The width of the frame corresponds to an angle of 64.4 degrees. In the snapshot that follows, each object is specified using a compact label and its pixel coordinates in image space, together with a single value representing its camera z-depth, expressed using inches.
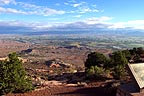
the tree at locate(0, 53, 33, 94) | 500.8
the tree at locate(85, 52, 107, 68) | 733.9
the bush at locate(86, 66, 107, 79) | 626.1
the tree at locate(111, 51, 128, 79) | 602.0
